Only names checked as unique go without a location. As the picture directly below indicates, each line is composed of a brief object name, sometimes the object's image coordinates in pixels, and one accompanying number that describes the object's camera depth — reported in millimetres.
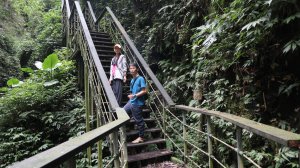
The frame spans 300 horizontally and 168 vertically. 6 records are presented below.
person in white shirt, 4095
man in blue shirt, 3505
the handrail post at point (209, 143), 2270
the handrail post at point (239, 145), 1577
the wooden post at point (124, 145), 2250
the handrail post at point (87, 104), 4110
